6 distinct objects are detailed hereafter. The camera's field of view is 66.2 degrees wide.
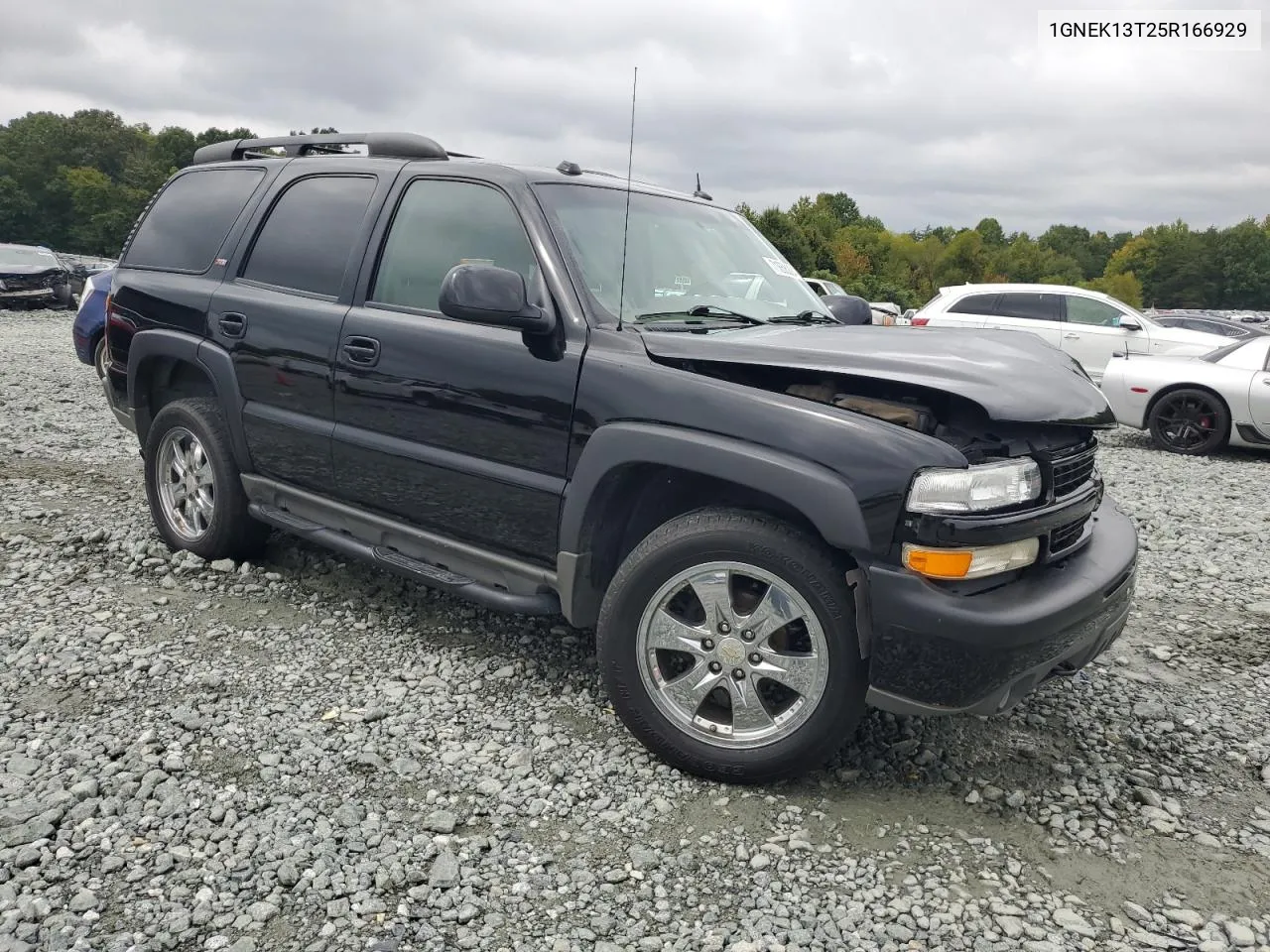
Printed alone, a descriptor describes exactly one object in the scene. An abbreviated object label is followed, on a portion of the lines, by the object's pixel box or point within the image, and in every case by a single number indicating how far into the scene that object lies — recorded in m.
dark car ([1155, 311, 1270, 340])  19.92
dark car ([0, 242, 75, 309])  21.61
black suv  2.74
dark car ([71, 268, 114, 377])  9.52
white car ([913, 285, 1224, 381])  13.31
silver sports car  9.47
